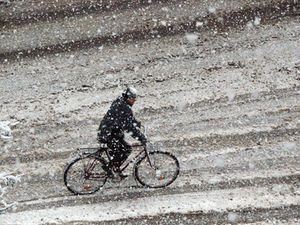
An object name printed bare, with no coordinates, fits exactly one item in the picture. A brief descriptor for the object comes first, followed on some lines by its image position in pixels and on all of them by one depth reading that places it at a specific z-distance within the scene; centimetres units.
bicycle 2116
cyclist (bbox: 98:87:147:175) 1956
